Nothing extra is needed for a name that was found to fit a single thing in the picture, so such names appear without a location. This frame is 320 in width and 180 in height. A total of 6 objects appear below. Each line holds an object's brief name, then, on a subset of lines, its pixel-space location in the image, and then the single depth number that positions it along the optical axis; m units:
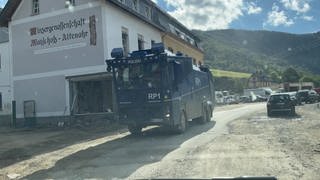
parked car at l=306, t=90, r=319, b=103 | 28.30
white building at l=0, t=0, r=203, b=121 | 15.11
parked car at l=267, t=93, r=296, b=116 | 16.05
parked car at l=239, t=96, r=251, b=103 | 40.76
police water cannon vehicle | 9.67
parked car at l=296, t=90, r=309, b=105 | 27.84
